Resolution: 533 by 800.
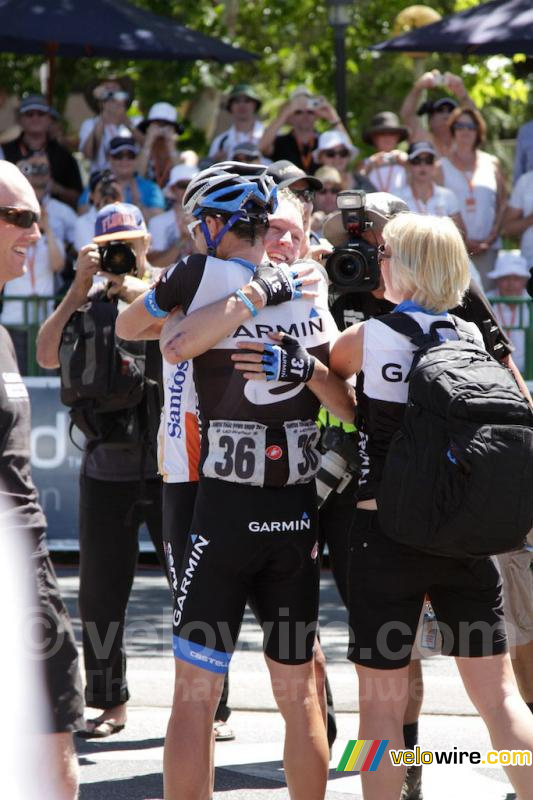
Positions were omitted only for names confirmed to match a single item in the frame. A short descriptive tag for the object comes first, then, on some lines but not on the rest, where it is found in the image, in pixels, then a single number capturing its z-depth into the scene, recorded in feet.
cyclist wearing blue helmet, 26.73
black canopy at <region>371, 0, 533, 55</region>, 70.95
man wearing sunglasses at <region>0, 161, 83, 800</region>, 24.99
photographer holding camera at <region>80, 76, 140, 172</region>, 78.07
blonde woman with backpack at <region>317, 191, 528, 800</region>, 30.45
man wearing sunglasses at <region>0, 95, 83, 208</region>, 76.43
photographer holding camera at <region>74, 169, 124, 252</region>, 60.03
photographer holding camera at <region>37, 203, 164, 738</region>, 37.91
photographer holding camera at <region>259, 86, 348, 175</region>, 75.41
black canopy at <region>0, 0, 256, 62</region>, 74.54
